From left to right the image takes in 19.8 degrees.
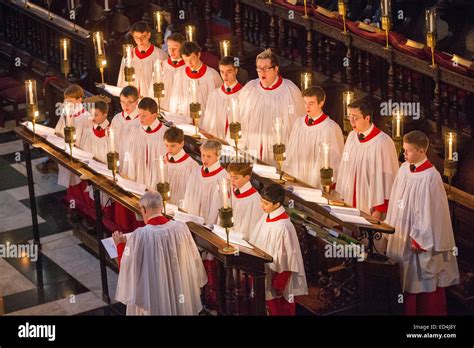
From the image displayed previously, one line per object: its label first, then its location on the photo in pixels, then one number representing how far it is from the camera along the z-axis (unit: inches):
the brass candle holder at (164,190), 496.1
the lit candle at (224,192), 446.6
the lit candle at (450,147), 507.5
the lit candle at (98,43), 629.9
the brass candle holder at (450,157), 508.1
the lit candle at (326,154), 490.6
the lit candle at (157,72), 607.8
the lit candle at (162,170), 483.2
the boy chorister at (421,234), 488.4
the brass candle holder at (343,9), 592.7
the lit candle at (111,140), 518.6
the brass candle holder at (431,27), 544.7
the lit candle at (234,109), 534.9
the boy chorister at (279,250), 468.1
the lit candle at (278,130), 509.7
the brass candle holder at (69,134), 549.0
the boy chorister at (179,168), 538.9
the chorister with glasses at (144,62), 656.4
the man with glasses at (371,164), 517.7
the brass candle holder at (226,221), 453.7
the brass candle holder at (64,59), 620.1
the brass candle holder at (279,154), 512.4
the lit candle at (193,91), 585.4
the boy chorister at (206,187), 510.9
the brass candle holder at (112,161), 523.2
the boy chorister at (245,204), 492.1
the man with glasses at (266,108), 575.2
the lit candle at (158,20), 666.6
